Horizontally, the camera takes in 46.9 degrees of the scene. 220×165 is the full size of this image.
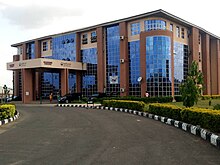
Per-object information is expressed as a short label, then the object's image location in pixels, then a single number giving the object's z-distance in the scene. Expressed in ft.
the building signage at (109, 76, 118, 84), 123.75
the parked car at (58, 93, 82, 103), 112.37
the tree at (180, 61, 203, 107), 47.91
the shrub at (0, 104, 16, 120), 45.06
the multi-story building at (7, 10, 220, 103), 111.34
